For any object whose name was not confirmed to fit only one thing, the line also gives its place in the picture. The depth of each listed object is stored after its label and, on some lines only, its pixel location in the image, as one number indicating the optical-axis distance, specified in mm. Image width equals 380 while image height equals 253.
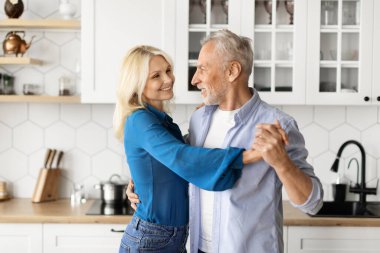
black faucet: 3520
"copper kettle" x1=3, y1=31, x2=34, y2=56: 3434
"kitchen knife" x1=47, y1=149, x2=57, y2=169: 3631
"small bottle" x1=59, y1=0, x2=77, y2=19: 3459
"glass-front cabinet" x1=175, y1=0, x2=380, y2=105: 3254
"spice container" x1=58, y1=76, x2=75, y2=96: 3561
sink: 3162
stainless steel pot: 3393
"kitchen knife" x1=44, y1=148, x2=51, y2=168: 3613
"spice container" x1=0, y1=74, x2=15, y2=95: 3584
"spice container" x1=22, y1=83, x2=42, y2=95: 3553
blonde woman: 2178
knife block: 3543
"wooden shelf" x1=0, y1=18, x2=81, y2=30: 3367
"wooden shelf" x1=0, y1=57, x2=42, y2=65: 3371
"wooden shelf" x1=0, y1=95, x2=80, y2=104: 3385
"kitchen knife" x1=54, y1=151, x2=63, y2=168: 3654
